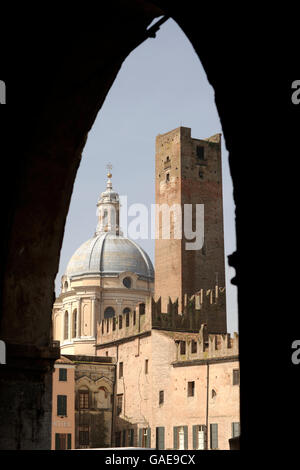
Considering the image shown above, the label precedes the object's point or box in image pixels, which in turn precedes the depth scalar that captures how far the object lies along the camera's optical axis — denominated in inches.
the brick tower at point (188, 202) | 3444.9
